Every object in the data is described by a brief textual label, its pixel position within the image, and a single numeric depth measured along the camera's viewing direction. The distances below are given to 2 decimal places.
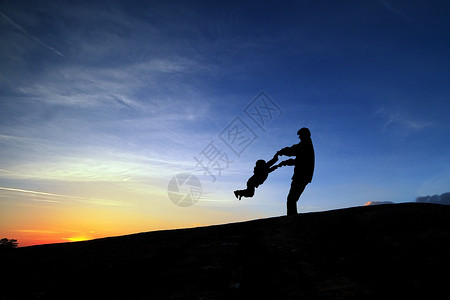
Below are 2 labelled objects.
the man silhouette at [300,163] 8.95
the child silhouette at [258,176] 8.88
